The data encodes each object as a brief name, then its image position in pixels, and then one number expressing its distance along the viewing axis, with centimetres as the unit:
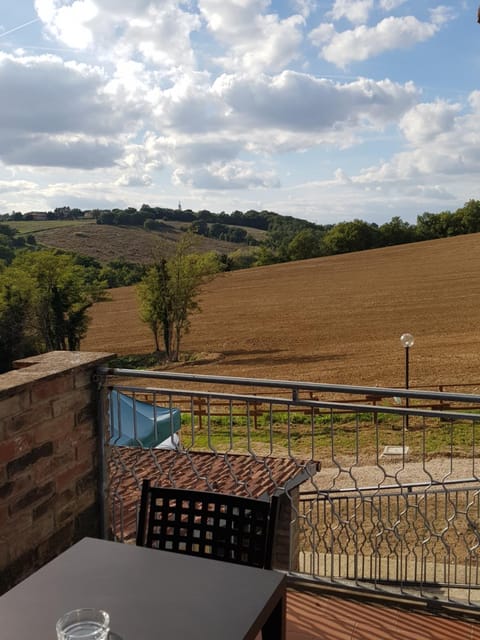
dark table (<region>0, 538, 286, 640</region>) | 155
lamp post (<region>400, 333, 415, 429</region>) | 1535
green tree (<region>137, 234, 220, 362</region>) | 3038
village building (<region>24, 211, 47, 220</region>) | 8038
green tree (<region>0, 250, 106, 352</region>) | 2783
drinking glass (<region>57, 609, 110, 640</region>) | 146
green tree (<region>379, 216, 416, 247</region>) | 5997
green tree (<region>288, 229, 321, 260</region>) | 5928
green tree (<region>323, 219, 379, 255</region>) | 5903
